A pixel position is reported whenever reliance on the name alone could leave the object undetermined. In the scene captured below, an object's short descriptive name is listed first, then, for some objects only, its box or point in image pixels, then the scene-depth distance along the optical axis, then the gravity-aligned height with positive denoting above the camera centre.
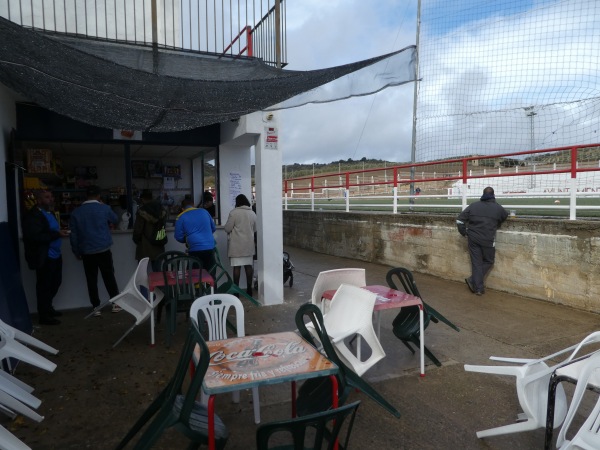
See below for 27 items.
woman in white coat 6.57 -0.62
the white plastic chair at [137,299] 4.78 -1.19
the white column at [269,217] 6.22 -0.39
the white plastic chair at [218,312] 3.37 -0.95
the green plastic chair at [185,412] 2.12 -1.12
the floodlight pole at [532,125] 7.33 +1.04
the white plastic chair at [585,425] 2.16 -1.18
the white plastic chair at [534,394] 2.61 -1.23
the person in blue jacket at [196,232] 5.95 -0.56
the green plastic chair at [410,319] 4.04 -1.21
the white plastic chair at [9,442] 2.25 -1.28
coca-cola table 2.21 -0.96
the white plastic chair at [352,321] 3.34 -1.07
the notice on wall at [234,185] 7.59 +0.08
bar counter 6.03 -1.19
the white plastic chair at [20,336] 3.45 -1.21
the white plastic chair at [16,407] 2.85 -1.45
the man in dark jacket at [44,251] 5.27 -0.72
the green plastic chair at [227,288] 5.41 -1.19
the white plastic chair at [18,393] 3.15 -1.45
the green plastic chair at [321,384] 2.63 -1.22
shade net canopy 3.29 +0.90
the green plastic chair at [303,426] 1.59 -0.85
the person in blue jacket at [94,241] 5.84 -0.65
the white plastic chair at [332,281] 4.21 -0.90
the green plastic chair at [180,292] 4.62 -1.09
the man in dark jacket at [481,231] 6.75 -0.66
